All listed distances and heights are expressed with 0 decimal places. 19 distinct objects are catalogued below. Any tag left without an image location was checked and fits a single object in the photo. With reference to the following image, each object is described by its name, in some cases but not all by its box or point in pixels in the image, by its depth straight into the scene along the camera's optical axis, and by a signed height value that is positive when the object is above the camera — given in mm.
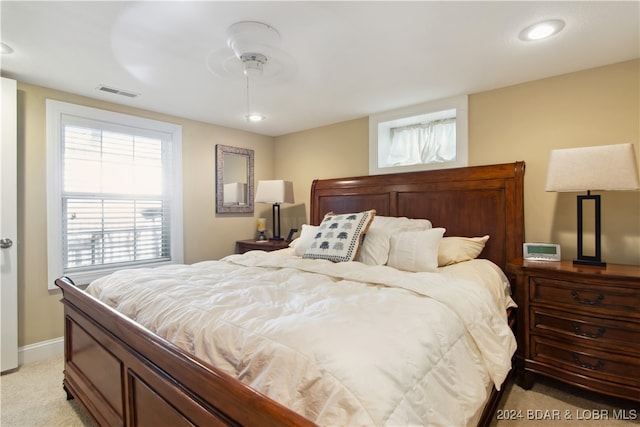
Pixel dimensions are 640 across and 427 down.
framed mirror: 3891 +415
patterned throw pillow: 2381 -209
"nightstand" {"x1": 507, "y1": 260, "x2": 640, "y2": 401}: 1798 -697
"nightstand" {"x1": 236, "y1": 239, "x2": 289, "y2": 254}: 3652 -391
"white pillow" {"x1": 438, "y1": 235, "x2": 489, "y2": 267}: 2422 -295
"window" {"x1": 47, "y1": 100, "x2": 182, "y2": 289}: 2754 +200
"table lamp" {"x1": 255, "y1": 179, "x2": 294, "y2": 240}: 3791 +242
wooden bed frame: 901 -475
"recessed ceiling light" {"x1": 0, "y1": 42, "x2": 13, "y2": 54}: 1994 +1051
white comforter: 848 -424
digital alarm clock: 2264 -295
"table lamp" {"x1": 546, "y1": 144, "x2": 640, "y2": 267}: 1935 +241
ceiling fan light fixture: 2026 +978
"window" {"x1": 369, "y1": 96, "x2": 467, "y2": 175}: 2936 +765
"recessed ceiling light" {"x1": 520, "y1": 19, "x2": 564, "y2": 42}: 1777 +1050
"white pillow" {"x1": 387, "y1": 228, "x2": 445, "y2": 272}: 2238 -284
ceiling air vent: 2678 +1055
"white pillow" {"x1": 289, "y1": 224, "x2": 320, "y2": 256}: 2758 -260
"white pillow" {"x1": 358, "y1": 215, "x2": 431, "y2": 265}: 2410 -200
